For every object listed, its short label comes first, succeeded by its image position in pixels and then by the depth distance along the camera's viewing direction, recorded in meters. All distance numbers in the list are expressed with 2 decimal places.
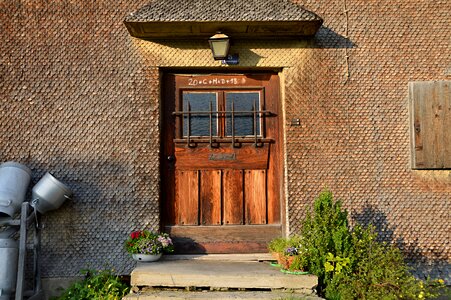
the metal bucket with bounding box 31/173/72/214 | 5.25
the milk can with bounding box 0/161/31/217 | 5.03
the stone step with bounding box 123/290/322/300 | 4.37
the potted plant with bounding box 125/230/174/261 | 5.23
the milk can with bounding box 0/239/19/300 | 4.87
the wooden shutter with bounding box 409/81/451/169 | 5.70
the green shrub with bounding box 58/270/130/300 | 5.04
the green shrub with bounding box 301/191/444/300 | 4.50
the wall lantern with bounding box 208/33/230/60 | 5.53
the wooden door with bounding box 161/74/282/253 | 5.84
